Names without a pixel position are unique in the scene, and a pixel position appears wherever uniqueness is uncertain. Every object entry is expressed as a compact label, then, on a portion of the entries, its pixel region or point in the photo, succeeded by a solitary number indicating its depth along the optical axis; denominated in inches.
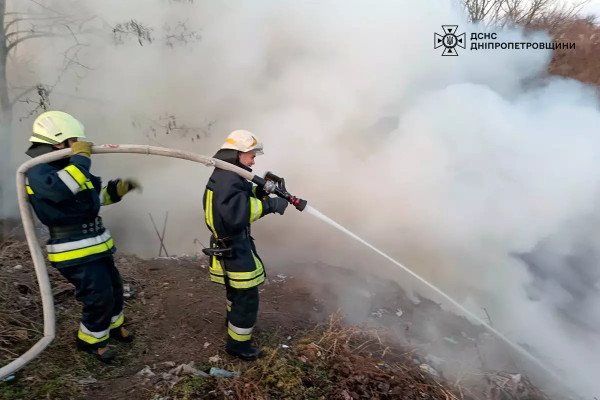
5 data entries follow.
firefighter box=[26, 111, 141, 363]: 99.9
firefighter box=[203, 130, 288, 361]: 110.3
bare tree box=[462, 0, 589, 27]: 518.2
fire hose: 103.4
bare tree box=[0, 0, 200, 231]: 234.8
